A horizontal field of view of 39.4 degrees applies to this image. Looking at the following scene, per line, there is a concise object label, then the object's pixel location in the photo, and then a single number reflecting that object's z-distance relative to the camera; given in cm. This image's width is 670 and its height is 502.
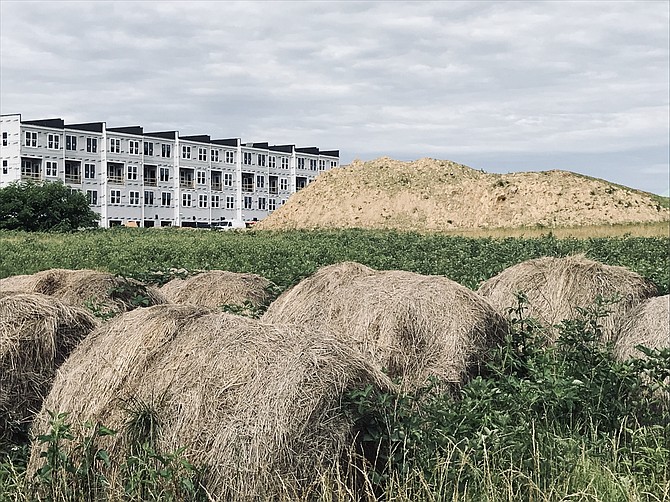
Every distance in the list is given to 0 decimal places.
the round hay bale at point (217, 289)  1590
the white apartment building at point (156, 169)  9125
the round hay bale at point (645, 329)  1106
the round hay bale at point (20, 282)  1329
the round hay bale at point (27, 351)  822
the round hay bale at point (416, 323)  959
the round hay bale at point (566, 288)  1201
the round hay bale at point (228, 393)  638
